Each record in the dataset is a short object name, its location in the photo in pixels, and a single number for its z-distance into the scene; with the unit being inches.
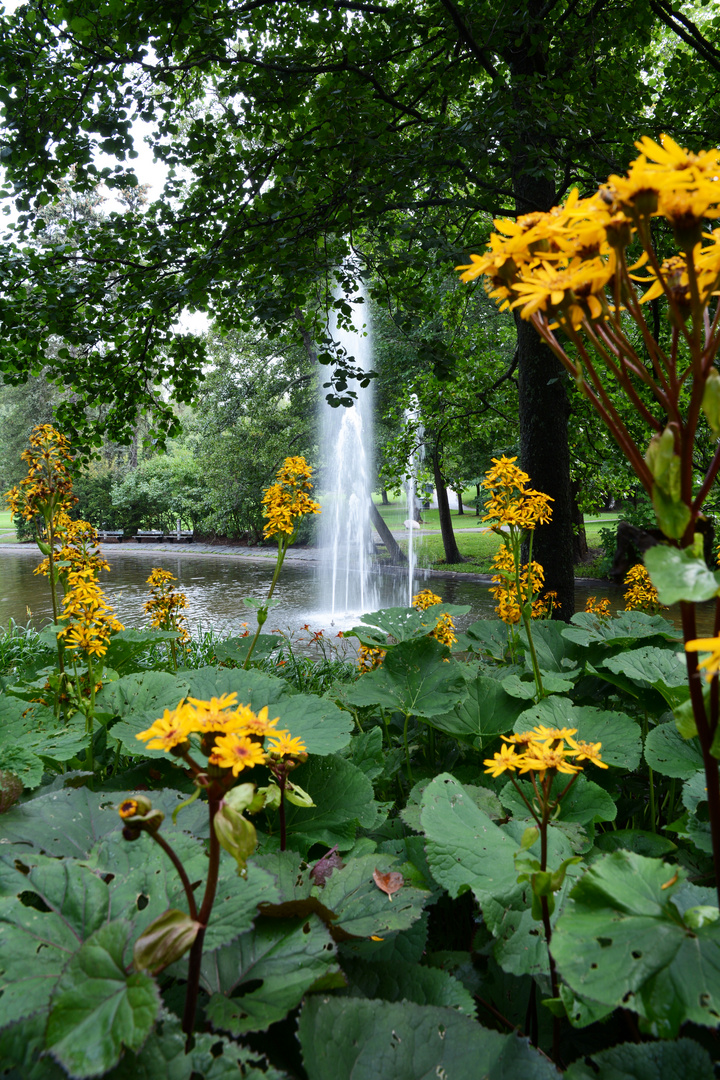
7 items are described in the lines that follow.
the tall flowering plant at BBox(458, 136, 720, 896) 22.4
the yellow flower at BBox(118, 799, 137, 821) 22.8
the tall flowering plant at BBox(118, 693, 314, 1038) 23.1
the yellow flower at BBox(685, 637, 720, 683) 19.3
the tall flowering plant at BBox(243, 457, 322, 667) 89.8
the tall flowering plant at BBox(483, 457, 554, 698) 82.3
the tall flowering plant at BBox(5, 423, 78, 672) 85.8
